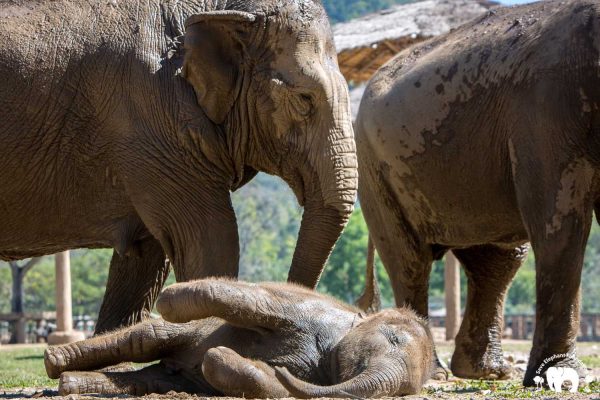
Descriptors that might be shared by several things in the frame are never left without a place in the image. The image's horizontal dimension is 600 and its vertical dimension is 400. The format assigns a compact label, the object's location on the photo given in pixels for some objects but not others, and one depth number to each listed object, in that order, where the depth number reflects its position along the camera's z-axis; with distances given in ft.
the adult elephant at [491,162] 51.44
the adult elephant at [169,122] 49.03
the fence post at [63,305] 131.23
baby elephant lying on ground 35.55
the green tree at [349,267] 427.33
